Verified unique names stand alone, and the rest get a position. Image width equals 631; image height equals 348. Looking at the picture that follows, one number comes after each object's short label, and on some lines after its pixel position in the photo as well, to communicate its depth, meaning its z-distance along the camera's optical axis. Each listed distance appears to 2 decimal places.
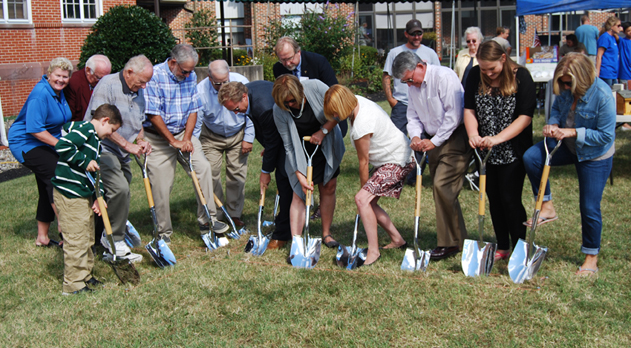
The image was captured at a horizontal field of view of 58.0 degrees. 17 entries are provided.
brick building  15.77
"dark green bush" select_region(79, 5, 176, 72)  13.23
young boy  4.29
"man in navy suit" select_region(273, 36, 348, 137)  5.84
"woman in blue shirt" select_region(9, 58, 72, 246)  5.12
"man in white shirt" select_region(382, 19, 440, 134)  6.84
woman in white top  4.55
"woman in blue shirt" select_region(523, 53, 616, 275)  3.99
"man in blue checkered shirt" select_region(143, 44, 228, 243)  5.40
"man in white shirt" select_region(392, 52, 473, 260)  4.48
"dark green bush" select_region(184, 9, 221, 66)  19.98
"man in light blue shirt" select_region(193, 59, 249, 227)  5.84
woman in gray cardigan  4.68
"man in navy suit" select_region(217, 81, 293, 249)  5.04
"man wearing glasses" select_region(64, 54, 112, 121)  5.63
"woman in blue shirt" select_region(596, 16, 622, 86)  9.55
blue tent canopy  11.25
